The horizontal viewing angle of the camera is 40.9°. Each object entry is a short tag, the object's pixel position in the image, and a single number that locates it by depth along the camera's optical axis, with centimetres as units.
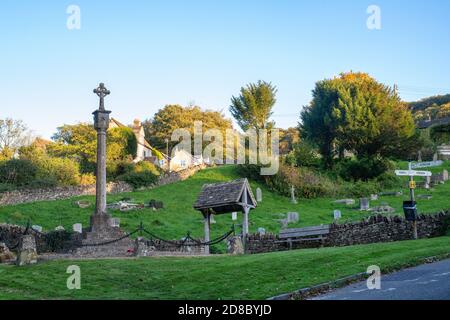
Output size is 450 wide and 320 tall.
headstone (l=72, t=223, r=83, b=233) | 3663
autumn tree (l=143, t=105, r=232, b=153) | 9156
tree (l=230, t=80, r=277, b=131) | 7456
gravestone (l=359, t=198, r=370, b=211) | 4294
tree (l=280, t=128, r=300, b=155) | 10025
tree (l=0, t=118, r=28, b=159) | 7000
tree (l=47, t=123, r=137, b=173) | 6731
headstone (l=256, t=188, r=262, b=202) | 5034
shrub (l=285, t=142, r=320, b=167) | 6186
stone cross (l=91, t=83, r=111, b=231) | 3023
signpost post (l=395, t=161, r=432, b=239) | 2405
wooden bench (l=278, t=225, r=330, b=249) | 2700
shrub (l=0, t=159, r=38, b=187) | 5659
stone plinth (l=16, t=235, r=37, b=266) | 2208
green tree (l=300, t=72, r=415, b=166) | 6041
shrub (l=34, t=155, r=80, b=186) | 5821
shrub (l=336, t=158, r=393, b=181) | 5778
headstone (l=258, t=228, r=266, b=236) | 2872
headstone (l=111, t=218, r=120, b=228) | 3702
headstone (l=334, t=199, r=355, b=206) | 4722
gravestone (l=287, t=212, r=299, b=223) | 3951
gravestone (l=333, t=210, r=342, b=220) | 3962
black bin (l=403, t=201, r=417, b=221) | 2402
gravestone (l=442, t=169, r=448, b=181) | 5631
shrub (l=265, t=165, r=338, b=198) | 5356
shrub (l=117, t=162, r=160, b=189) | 5778
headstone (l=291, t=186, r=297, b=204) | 5118
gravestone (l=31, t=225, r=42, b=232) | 3522
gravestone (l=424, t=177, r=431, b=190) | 5073
